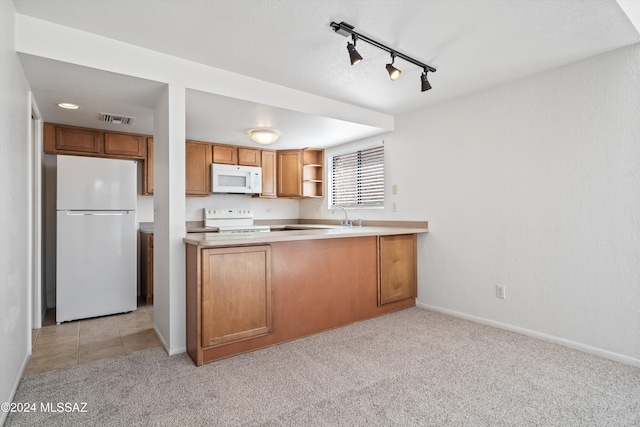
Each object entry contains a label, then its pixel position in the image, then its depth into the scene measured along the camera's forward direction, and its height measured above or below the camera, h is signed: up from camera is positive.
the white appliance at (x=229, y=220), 4.91 -0.07
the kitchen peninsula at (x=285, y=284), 2.42 -0.59
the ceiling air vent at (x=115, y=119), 3.45 +1.02
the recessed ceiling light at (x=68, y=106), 3.06 +1.02
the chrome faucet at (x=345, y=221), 4.75 -0.09
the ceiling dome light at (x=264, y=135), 3.80 +0.91
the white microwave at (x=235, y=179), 4.74 +0.53
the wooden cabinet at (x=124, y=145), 4.07 +0.87
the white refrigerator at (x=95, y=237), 3.44 -0.23
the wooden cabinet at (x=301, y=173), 5.25 +0.67
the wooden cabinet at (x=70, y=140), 3.76 +0.87
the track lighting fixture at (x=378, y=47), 2.12 +1.16
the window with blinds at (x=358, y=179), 4.43 +0.51
